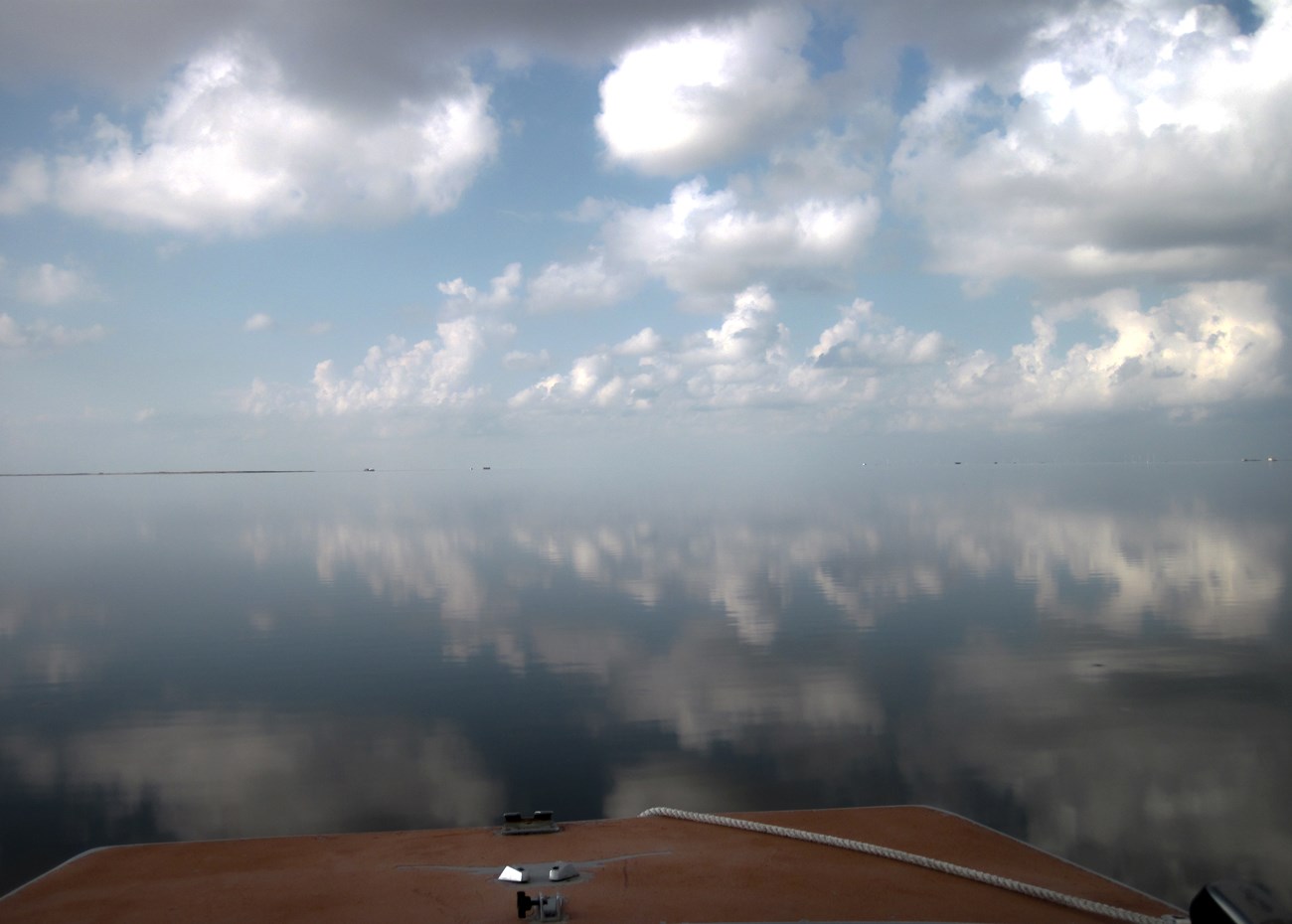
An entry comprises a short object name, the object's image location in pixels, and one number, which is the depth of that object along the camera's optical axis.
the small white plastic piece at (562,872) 4.90
